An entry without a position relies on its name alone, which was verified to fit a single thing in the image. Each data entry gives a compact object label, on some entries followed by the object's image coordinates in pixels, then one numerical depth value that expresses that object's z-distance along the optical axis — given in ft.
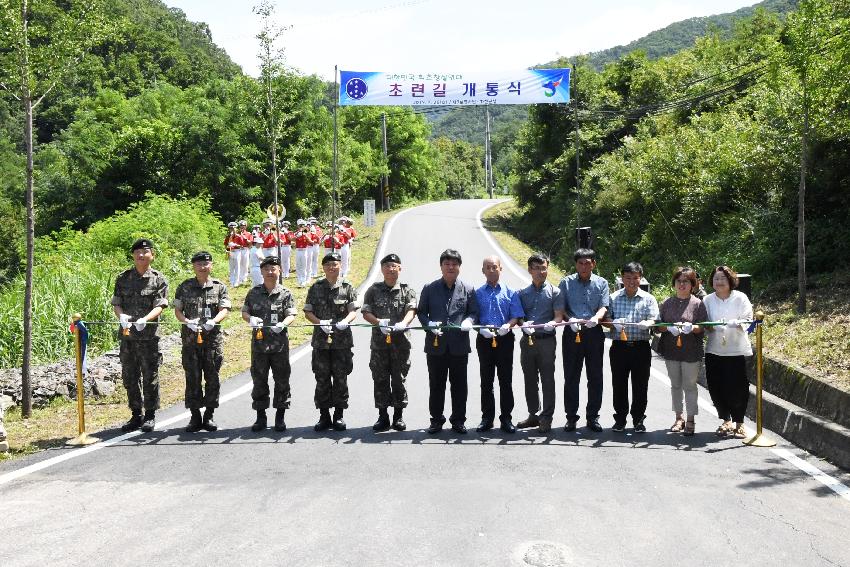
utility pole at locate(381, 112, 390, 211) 186.83
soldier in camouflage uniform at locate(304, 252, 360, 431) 27.06
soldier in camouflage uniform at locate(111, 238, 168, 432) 27.45
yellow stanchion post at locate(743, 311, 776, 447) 24.73
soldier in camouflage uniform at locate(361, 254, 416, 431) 26.94
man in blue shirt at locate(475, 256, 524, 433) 26.73
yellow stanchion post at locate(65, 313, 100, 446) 25.43
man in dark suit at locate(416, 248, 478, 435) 26.55
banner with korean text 98.73
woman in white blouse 25.67
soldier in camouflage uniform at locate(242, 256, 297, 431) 27.02
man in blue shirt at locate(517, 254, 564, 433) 26.66
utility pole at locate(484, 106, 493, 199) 284.61
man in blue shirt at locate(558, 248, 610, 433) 26.61
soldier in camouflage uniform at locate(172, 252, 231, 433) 27.22
